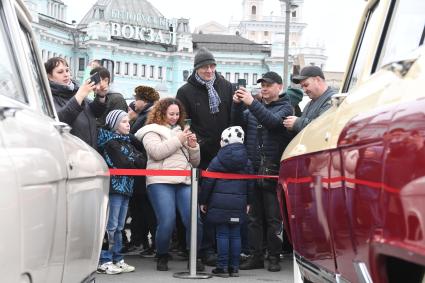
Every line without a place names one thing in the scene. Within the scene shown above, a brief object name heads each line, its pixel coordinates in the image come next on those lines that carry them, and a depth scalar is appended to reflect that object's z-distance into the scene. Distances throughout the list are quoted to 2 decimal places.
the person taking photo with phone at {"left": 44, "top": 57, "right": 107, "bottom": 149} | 7.59
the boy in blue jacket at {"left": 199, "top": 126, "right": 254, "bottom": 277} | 9.04
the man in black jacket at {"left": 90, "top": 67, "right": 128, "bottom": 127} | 8.41
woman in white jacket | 9.14
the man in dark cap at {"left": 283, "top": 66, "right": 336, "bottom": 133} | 8.66
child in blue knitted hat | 9.02
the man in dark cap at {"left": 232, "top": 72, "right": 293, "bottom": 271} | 9.34
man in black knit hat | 9.82
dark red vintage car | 2.46
